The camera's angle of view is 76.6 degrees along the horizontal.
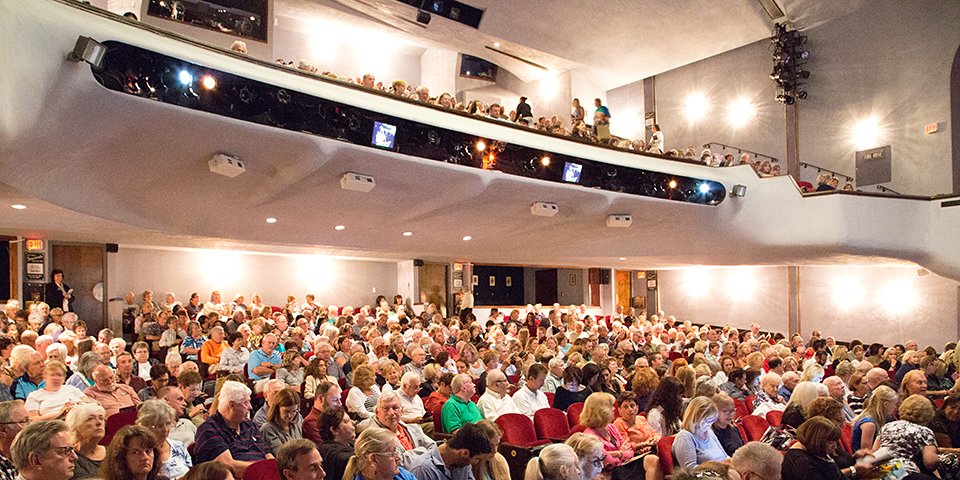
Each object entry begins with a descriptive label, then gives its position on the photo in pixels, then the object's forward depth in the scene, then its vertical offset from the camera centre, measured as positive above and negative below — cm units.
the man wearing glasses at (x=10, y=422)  287 -77
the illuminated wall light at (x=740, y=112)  1462 +321
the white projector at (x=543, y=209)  863 +56
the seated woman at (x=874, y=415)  386 -115
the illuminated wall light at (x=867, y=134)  1273 +229
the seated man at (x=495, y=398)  472 -117
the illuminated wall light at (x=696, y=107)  1543 +354
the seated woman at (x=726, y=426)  397 -121
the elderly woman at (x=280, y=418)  352 -97
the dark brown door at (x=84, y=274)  1036 -29
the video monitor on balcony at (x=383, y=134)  642 +125
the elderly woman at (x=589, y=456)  307 -105
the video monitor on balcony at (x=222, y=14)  903 +372
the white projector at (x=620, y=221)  959 +41
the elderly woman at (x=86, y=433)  280 -81
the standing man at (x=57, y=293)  990 -57
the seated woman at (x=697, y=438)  351 -114
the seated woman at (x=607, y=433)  376 -119
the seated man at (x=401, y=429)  332 -109
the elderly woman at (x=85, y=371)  465 -90
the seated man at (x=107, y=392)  425 -96
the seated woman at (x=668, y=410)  436 -118
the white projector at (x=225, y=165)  572 +85
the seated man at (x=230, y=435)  322 -98
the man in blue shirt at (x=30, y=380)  424 -86
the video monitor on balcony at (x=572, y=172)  842 +106
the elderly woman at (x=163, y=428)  301 -86
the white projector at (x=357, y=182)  673 +78
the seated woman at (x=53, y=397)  404 -94
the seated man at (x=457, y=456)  289 -99
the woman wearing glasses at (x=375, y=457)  264 -90
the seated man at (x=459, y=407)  428 -112
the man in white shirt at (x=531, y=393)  513 -123
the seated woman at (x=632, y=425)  415 -125
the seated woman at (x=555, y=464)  279 -100
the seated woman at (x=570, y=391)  522 -125
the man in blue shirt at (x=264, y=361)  567 -104
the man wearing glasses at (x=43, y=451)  232 -74
